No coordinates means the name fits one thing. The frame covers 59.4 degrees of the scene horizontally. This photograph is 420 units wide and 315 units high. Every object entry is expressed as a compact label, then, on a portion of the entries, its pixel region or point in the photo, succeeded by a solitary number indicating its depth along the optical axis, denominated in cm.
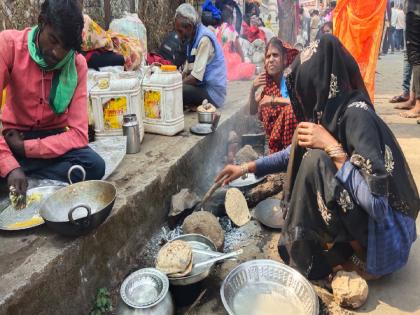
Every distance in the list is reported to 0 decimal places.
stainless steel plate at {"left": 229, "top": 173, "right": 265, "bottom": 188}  339
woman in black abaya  195
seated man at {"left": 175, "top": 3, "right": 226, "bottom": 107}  461
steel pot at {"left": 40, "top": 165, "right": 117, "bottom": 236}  187
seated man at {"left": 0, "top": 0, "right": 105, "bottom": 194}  216
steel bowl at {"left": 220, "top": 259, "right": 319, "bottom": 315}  208
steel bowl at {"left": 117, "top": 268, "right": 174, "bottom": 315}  188
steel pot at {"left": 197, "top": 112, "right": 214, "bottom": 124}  405
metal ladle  208
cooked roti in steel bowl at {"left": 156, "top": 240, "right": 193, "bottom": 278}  208
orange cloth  488
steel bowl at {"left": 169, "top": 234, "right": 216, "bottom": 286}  209
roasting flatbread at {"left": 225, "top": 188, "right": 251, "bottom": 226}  296
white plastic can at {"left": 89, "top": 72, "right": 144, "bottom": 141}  341
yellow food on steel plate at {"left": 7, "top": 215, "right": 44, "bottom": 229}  202
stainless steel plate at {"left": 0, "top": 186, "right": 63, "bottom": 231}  204
